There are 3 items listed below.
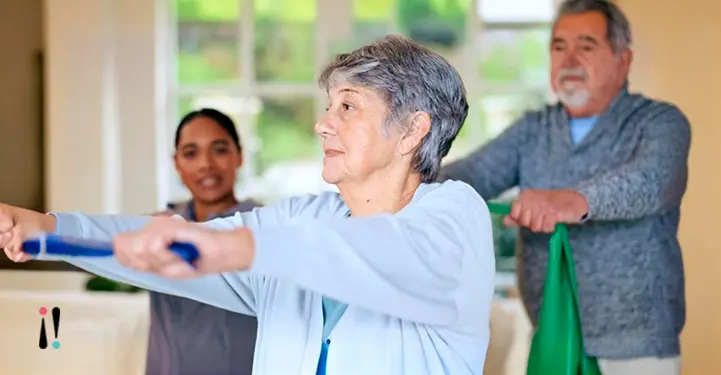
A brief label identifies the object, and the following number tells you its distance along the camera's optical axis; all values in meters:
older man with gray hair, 2.06
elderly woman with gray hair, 1.09
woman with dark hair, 2.14
